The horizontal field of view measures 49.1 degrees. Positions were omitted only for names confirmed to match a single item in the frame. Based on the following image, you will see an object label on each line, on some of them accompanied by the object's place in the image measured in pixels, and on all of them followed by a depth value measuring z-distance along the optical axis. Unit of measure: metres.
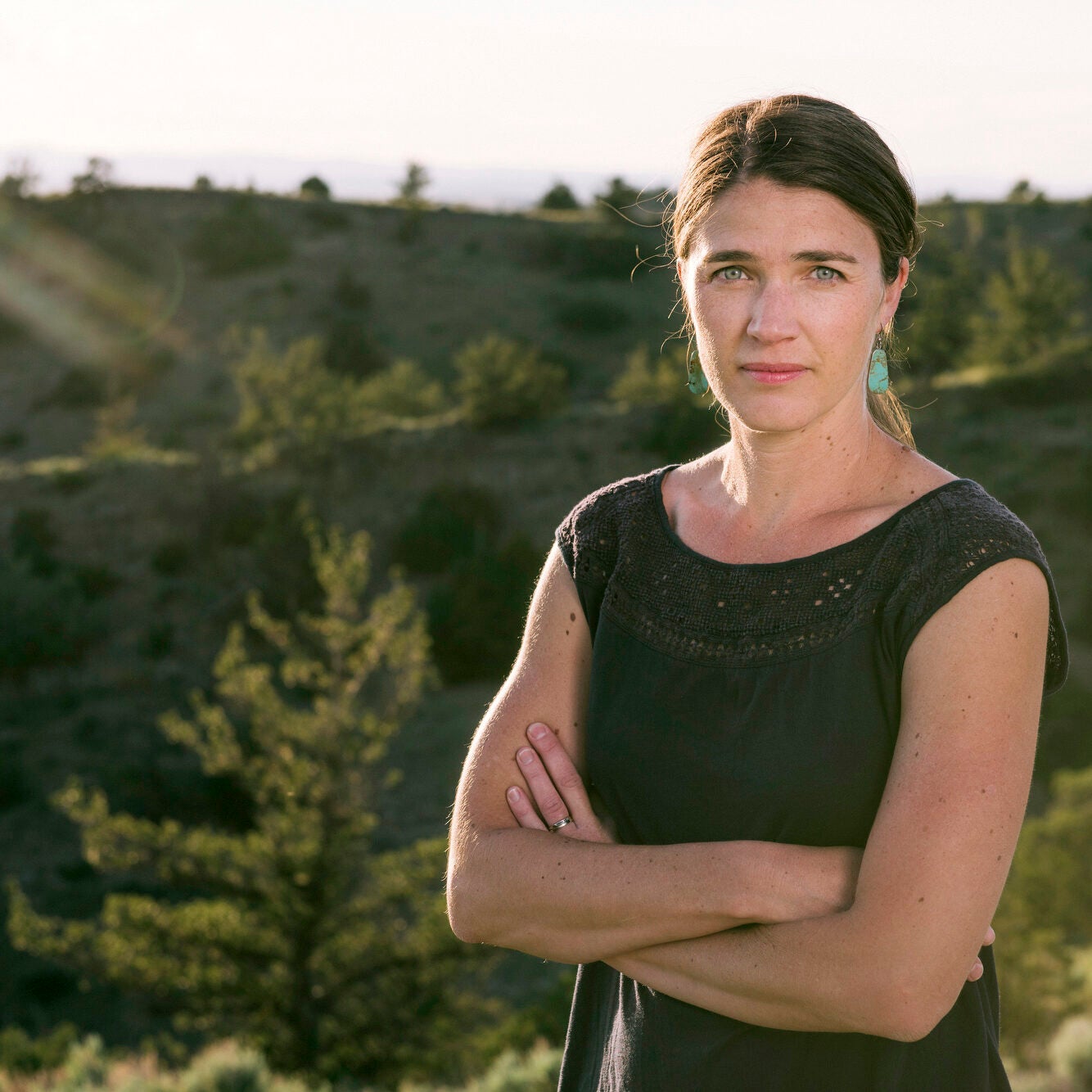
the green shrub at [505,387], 27.28
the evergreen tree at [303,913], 10.57
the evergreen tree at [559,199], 51.75
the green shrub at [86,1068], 6.27
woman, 1.45
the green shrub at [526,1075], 5.37
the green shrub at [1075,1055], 5.22
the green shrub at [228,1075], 5.63
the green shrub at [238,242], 44.81
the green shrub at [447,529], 24.77
